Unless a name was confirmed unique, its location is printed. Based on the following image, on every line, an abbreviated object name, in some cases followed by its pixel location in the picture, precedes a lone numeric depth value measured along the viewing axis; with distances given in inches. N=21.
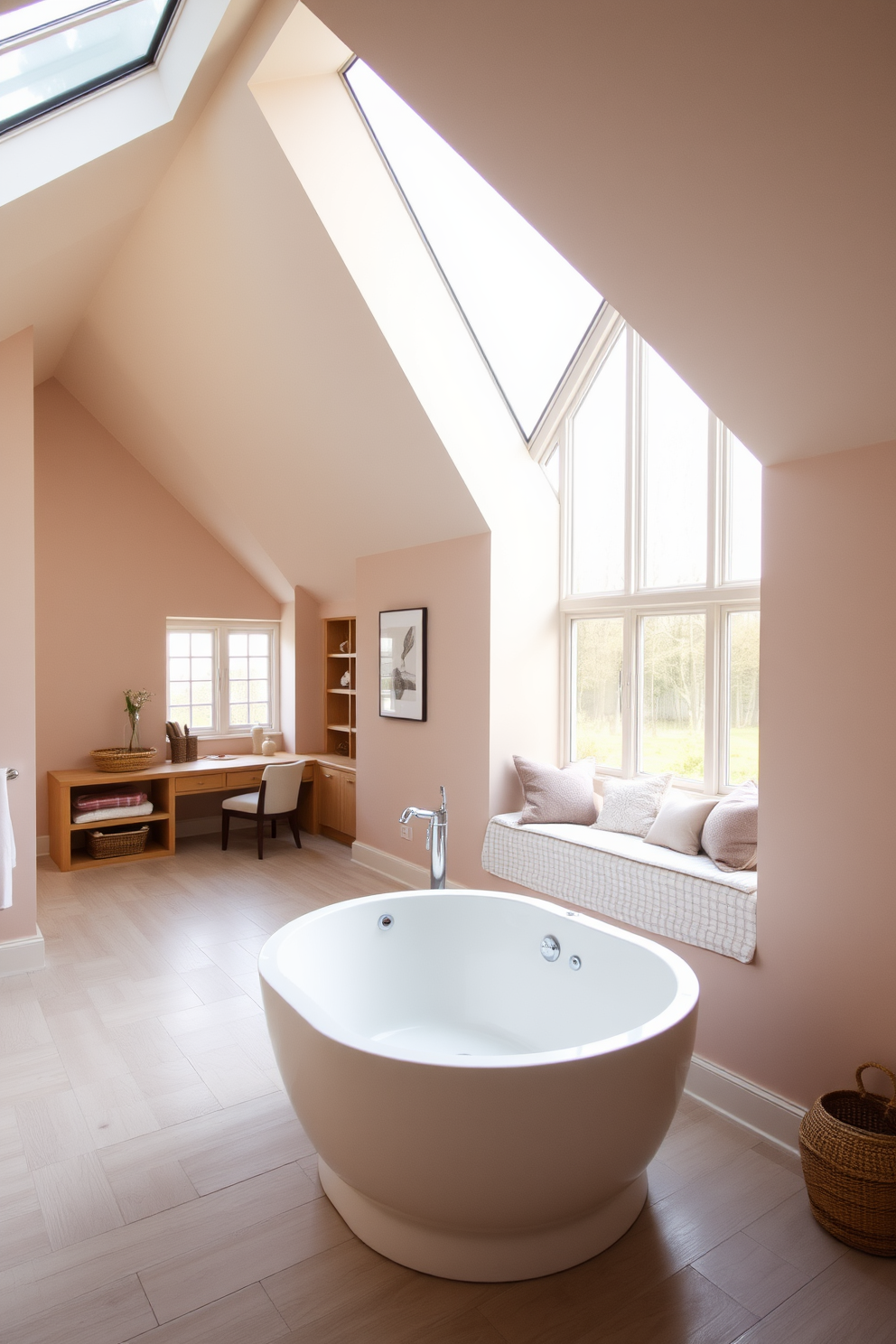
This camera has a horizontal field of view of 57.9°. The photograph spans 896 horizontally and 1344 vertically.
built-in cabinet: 237.0
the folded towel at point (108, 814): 219.3
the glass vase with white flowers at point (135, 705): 238.8
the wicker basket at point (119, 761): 225.5
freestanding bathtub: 72.9
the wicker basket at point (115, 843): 222.7
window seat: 111.7
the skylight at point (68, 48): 96.3
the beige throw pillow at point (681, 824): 129.9
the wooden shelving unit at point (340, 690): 256.7
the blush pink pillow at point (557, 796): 158.4
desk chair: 226.1
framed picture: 189.8
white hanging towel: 141.6
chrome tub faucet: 131.0
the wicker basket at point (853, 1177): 79.8
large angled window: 140.4
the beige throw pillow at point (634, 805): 145.6
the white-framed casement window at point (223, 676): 259.3
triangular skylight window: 140.7
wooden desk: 216.1
